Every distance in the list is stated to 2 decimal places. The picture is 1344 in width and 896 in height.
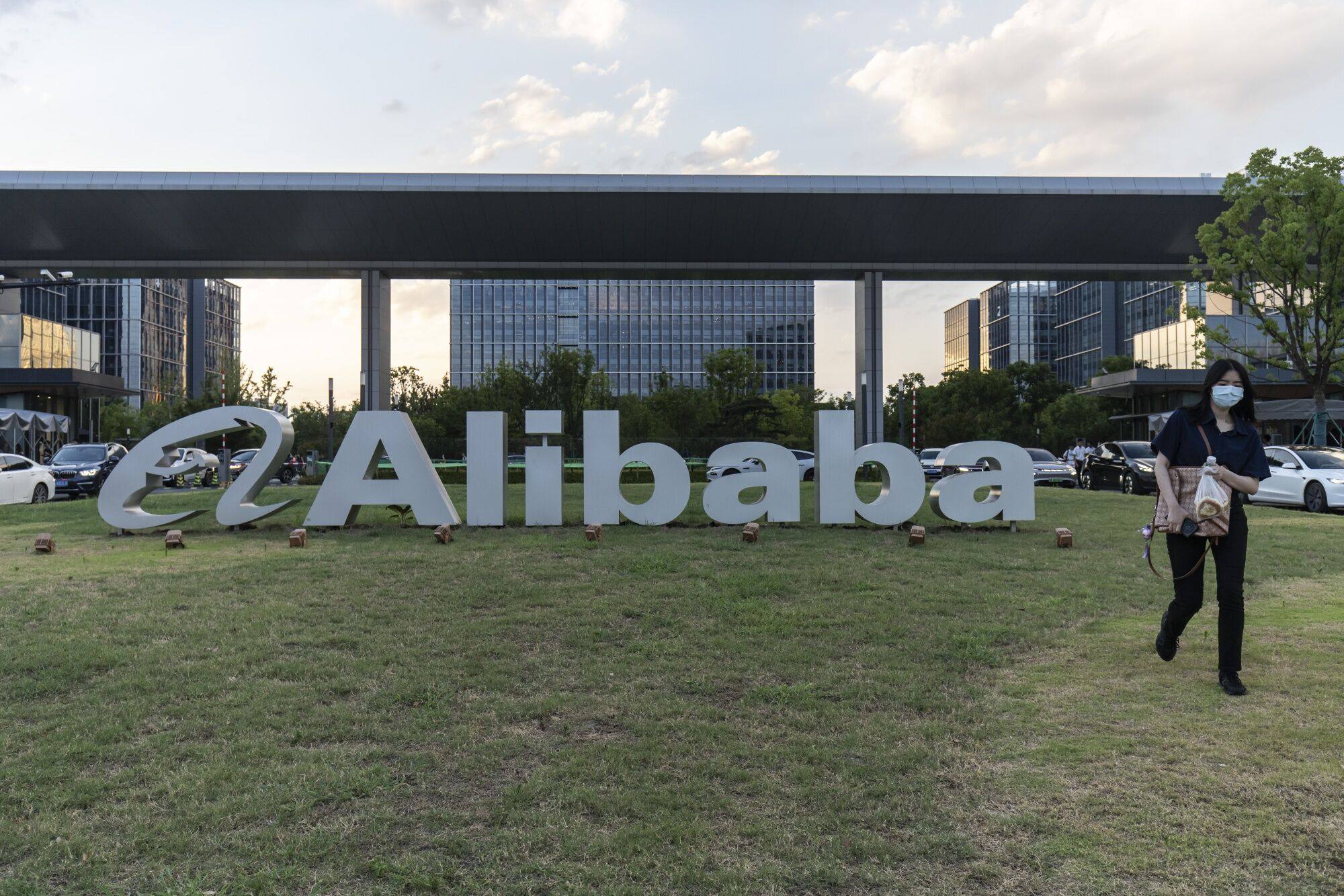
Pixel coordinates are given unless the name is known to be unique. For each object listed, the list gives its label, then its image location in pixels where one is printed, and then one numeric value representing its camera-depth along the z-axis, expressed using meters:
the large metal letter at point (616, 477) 13.25
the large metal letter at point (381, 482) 12.96
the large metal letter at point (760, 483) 13.37
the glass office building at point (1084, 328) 89.75
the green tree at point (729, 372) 58.78
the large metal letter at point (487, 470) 13.52
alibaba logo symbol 13.27
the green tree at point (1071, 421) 62.69
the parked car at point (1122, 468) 24.53
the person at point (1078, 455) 33.81
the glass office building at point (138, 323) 95.88
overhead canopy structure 24.95
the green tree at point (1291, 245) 24.77
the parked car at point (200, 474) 32.00
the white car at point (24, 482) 22.02
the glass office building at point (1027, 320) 106.81
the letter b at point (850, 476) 13.41
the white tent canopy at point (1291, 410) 38.03
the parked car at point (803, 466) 29.12
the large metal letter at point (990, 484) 13.59
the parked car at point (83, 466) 26.53
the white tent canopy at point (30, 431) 37.84
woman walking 5.55
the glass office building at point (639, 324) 119.31
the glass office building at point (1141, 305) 76.88
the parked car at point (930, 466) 34.62
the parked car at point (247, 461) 35.97
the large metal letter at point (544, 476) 13.49
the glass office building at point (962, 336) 122.31
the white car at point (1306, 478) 19.03
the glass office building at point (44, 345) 60.75
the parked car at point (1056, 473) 29.05
